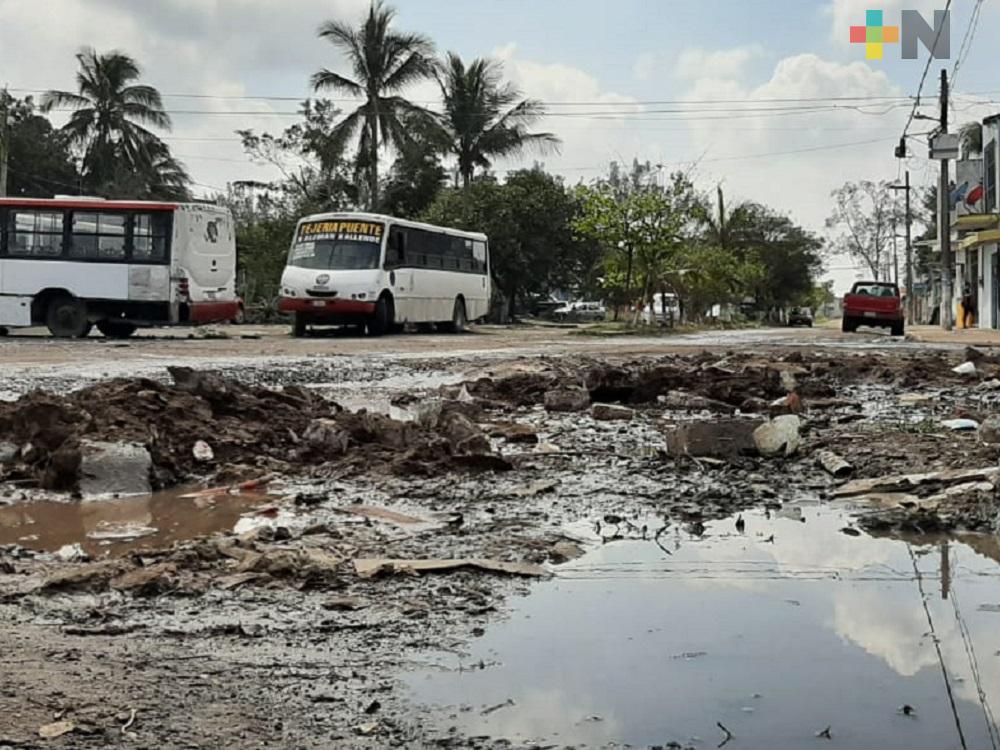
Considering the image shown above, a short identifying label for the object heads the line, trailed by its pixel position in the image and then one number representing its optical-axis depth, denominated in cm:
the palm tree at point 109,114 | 4741
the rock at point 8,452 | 762
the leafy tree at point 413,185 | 5128
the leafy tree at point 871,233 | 8106
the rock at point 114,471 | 717
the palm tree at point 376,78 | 4300
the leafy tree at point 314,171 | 4762
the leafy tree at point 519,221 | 4800
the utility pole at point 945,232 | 3538
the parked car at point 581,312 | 6219
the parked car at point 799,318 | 6700
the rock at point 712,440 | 791
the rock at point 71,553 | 553
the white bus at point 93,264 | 2461
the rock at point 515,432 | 923
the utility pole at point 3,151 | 3126
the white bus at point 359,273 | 2767
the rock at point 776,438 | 808
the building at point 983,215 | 3869
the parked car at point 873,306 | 3612
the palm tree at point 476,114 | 4759
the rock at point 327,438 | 827
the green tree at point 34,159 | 5097
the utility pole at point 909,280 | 6912
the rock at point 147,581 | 472
